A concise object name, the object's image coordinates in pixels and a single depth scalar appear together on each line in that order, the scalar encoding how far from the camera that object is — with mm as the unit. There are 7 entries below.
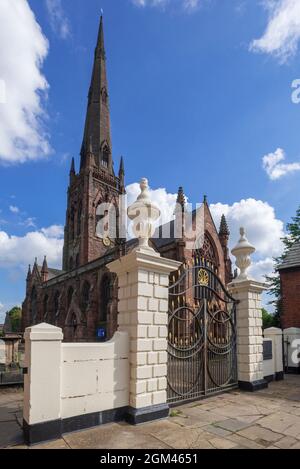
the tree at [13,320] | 63500
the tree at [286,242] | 27169
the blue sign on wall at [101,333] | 30612
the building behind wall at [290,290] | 13992
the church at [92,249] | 30469
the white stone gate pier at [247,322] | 8406
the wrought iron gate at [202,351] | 6809
